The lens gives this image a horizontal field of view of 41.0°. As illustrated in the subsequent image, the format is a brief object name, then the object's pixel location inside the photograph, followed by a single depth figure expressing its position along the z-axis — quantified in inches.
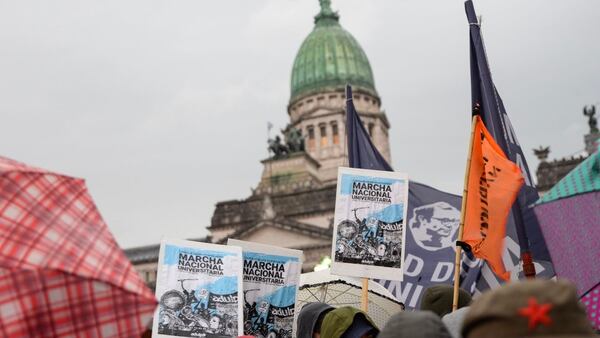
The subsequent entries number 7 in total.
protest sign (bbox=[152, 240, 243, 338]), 213.9
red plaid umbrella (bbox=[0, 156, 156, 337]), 120.0
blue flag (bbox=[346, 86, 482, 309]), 336.2
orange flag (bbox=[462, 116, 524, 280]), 225.0
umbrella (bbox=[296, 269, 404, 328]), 293.0
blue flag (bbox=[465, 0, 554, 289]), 270.2
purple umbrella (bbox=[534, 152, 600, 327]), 156.3
